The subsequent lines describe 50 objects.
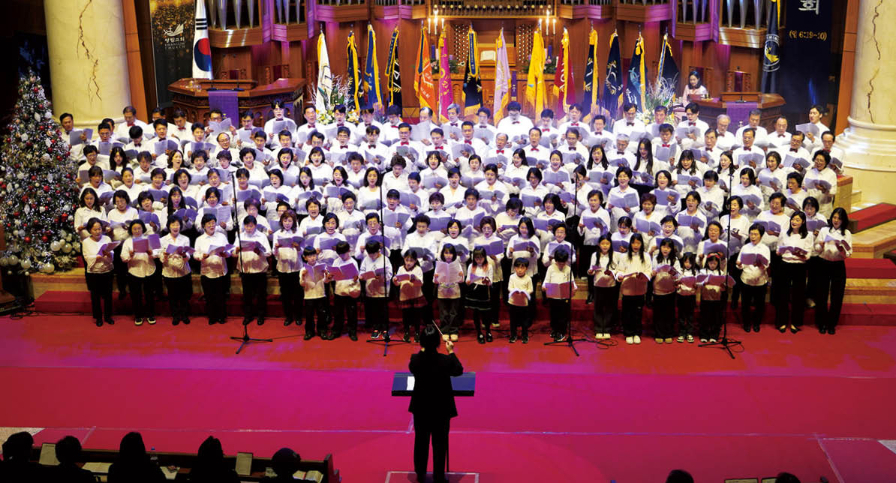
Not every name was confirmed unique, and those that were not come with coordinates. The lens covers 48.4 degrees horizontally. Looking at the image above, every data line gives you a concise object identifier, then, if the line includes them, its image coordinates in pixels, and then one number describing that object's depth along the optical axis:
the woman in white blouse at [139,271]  10.02
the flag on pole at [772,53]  13.96
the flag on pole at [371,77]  15.91
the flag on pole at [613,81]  15.30
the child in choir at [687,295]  9.40
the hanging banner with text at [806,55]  13.24
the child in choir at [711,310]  9.44
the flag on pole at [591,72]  15.60
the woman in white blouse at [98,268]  9.98
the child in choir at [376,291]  9.54
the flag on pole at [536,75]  15.92
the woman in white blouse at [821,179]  10.28
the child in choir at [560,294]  9.48
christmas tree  10.68
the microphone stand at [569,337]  9.50
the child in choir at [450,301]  9.44
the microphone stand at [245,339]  9.63
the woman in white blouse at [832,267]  9.55
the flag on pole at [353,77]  15.89
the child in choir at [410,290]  9.46
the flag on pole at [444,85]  15.67
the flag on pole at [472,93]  15.37
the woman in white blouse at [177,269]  9.98
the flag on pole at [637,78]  14.96
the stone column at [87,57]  12.48
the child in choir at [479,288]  9.45
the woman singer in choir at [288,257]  9.85
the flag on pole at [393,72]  16.12
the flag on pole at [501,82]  15.38
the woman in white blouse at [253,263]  9.94
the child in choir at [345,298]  9.51
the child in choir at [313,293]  9.62
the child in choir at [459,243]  9.59
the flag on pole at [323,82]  15.19
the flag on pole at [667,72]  14.95
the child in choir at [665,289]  9.40
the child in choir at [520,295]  9.44
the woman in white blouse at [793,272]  9.55
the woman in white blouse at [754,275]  9.47
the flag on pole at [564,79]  15.60
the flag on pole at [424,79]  15.60
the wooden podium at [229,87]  13.23
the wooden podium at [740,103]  12.41
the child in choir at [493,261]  9.64
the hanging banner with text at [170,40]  14.82
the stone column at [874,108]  11.83
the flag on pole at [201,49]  14.42
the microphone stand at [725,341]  9.32
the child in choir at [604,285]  9.53
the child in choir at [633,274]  9.47
